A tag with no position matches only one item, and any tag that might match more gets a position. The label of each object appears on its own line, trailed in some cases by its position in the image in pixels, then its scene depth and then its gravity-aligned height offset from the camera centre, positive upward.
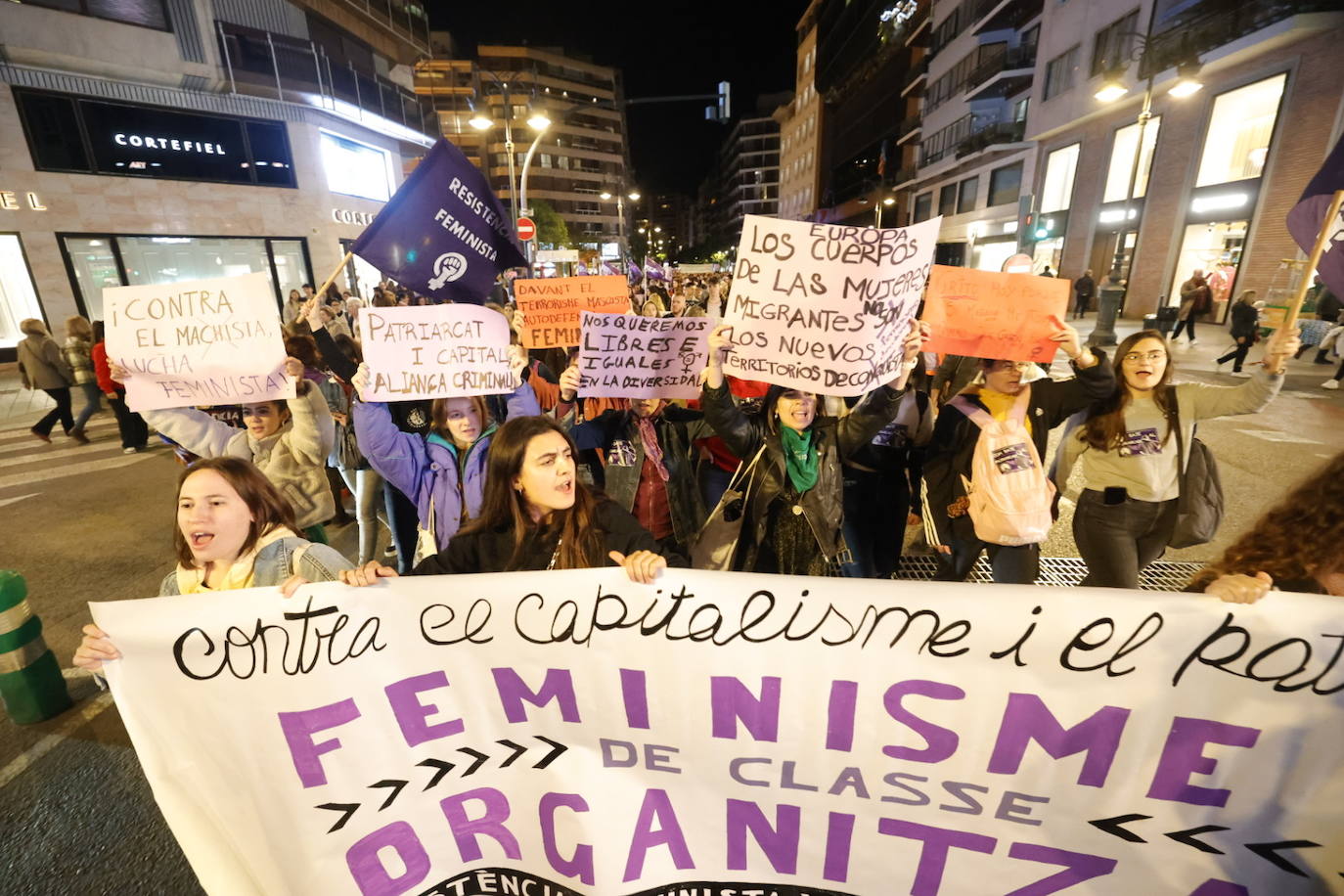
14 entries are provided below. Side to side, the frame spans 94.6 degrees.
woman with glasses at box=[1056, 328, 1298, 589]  3.05 -0.94
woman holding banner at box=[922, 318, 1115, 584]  3.11 -0.88
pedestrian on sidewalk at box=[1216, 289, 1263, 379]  11.08 -1.24
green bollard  3.13 -1.96
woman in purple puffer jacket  3.39 -1.02
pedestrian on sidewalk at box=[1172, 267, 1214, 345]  14.43 -0.99
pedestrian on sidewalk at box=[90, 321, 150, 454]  8.27 -1.95
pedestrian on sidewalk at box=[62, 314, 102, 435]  8.62 -1.12
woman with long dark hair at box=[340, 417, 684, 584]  2.38 -0.97
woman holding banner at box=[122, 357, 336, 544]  3.60 -0.99
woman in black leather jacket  2.99 -0.96
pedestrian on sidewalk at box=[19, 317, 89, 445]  8.34 -1.28
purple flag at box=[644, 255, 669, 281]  14.68 -0.12
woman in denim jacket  2.22 -0.96
